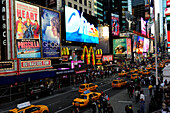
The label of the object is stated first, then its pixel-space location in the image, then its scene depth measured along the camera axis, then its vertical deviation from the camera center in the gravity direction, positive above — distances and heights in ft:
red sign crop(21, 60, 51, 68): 92.43 -4.30
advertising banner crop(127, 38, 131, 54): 279.94 +13.48
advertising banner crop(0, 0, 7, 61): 83.46 +11.77
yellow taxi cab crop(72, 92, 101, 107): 62.79 -15.76
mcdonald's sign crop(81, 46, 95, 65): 160.89 +1.81
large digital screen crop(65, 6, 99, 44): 135.33 +22.76
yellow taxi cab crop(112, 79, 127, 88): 97.86 -15.66
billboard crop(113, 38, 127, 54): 277.64 +13.42
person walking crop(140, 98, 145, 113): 51.47 -14.31
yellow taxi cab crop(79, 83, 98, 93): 89.37 -15.93
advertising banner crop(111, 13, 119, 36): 267.31 +46.07
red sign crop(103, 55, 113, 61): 195.12 -2.95
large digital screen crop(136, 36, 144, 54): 330.50 +17.94
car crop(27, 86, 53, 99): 83.69 -17.34
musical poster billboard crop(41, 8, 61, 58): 107.65 +13.79
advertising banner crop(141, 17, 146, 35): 379.10 +58.88
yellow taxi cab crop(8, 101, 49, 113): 50.26 -15.11
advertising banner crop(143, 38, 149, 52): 367.21 +19.38
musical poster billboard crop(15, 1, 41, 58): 90.79 +13.29
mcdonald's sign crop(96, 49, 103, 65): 176.07 -2.07
